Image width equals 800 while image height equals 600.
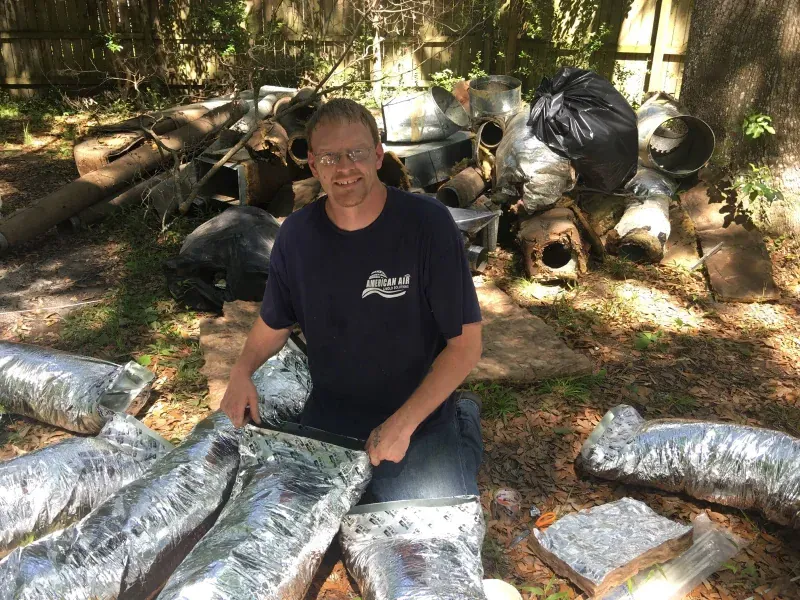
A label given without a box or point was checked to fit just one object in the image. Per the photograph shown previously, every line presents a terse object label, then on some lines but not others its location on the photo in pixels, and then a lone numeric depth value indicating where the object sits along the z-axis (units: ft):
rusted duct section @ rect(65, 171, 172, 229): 18.69
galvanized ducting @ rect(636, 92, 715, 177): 17.89
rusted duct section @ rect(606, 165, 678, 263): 16.05
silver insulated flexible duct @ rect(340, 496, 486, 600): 6.06
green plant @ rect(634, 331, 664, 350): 13.10
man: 6.89
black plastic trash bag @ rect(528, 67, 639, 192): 15.92
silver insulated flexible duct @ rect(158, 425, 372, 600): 5.89
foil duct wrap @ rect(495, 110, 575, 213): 15.93
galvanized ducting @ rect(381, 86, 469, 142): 19.17
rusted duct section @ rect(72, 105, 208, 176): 20.63
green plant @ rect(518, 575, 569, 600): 7.50
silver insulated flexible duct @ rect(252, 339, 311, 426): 8.79
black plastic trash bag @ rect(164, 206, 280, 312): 13.74
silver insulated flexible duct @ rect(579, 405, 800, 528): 8.25
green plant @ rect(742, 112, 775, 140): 16.79
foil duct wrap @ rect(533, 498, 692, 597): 7.41
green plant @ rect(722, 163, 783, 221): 16.75
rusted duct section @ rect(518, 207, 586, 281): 15.24
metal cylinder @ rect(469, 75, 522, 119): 20.03
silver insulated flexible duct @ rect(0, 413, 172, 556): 7.30
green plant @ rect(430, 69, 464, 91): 29.78
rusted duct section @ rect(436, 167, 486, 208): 17.08
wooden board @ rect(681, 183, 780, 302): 14.85
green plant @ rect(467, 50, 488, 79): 29.84
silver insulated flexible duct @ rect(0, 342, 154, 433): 9.64
